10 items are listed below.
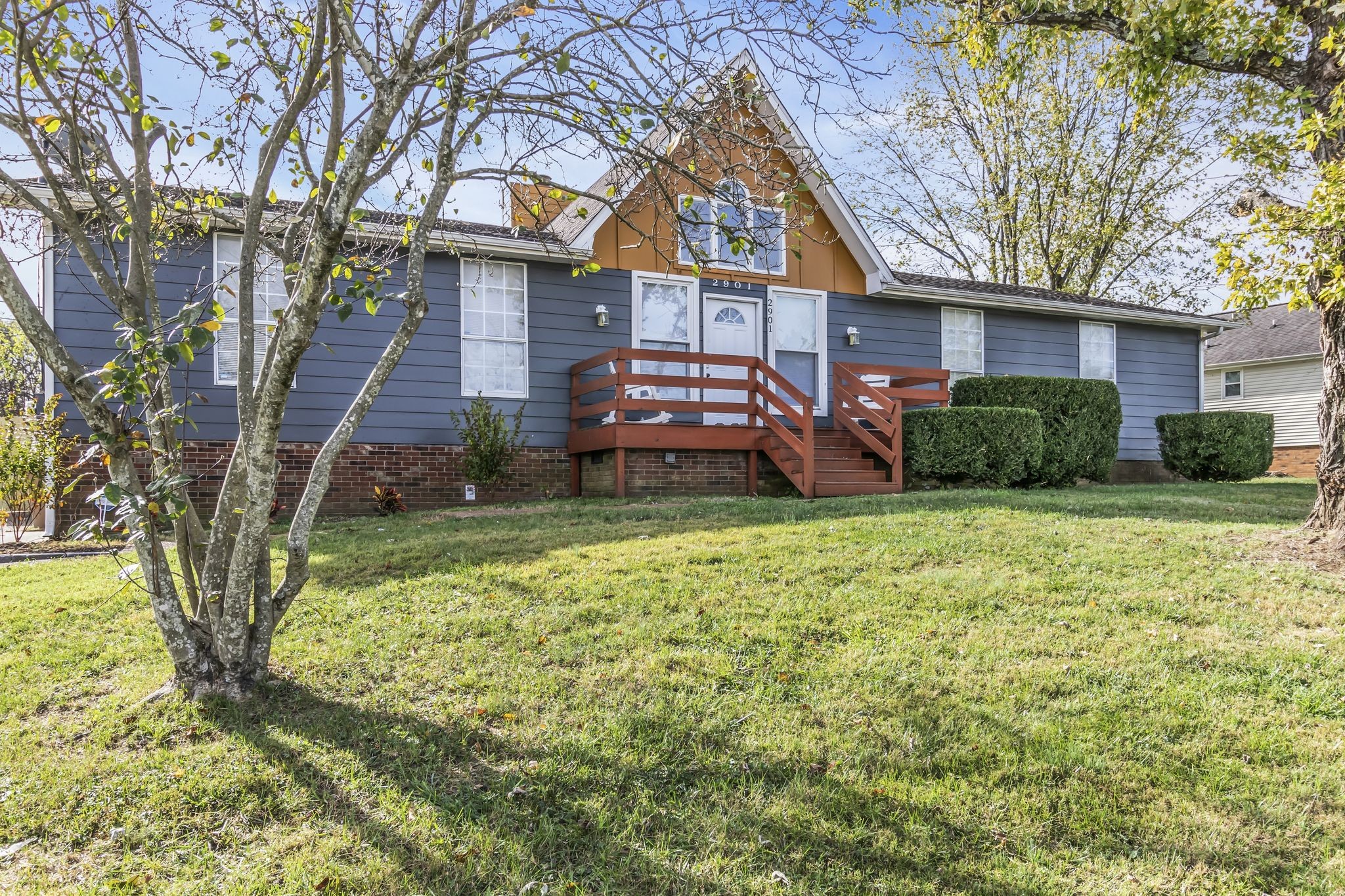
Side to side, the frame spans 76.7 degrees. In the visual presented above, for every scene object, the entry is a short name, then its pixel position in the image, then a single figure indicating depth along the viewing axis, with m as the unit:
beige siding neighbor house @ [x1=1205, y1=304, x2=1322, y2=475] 24.58
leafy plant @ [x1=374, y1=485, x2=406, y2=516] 10.56
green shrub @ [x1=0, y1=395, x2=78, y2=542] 9.14
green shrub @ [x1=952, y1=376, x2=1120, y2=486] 12.72
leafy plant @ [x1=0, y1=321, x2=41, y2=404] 20.06
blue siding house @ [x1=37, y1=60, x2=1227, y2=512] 10.65
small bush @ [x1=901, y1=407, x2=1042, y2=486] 11.41
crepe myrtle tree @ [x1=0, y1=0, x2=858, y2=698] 3.74
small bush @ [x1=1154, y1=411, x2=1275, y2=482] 14.64
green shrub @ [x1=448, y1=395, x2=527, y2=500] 10.98
